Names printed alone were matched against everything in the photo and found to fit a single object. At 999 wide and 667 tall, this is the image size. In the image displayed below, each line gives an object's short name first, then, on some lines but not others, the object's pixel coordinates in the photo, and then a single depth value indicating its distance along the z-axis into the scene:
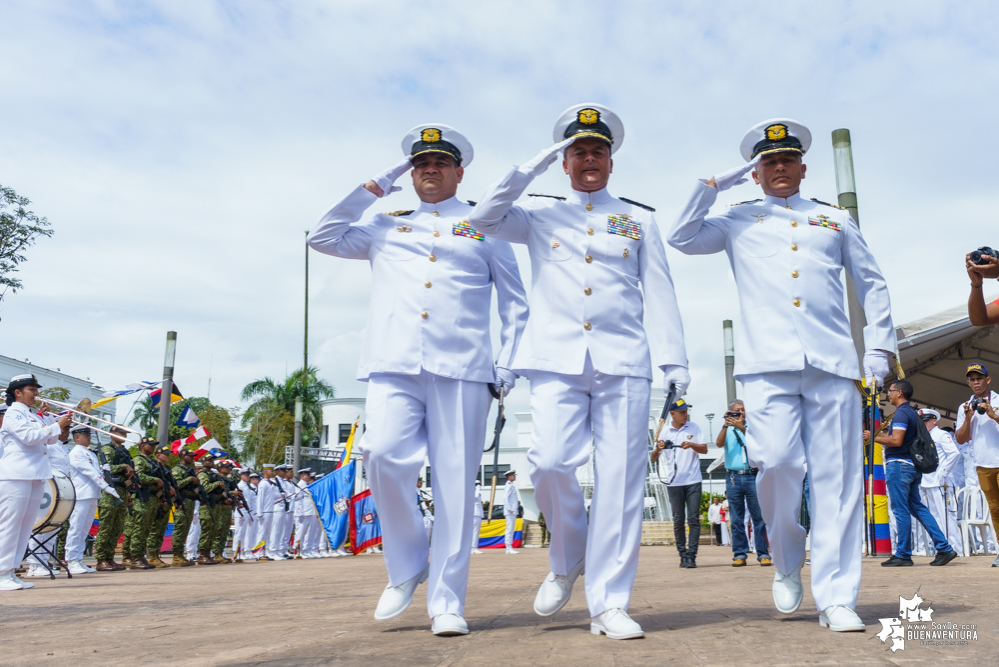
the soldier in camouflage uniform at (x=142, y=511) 13.80
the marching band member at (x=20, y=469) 8.70
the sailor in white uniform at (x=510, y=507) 21.35
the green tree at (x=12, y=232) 26.48
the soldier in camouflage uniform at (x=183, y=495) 15.28
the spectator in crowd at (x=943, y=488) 12.56
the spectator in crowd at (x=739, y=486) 9.87
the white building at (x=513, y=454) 39.06
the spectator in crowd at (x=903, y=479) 8.98
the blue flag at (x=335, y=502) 20.66
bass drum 10.32
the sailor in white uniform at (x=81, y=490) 12.48
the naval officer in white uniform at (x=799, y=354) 4.11
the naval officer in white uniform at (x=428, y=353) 4.19
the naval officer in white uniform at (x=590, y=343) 3.98
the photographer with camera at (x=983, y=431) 8.72
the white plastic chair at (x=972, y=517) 12.96
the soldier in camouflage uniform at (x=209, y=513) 16.48
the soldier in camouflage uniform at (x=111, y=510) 13.30
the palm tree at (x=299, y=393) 46.66
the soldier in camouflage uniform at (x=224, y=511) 16.95
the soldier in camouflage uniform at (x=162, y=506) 14.19
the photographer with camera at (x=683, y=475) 10.14
